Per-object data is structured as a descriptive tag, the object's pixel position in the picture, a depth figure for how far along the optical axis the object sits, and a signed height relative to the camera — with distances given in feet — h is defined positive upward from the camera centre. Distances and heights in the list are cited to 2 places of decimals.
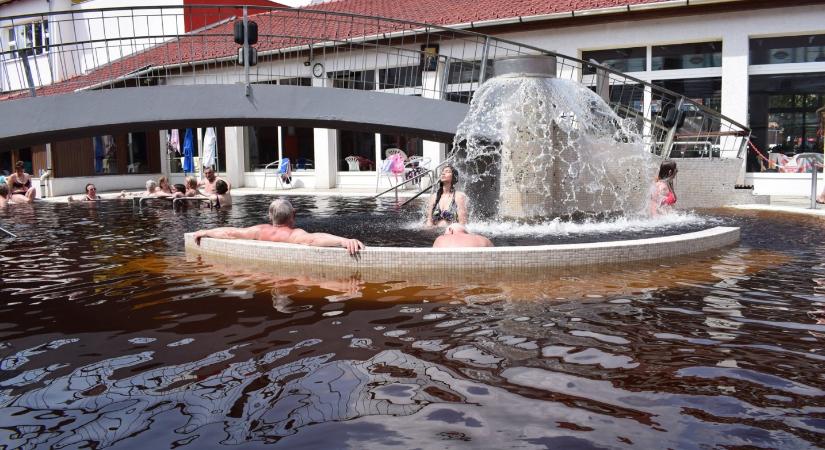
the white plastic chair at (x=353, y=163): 79.46 +0.68
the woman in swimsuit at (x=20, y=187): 64.54 -1.13
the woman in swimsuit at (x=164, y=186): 65.51 -1.25
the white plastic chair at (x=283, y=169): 81.20 +0.14
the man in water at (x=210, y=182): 60.54 -0.90
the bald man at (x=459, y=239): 26.09 -2.59
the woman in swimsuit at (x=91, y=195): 66.58 -2.01
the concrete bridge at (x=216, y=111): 36.29 +3.13
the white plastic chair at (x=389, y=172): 70.69 -0.33
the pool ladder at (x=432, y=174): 53.13 -0.48
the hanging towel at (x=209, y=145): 88.53 +3.23
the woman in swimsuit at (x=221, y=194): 55.06 -1.77
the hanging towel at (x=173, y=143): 97.45 +3.96
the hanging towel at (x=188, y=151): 94.32 +2.72
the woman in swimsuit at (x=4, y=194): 61.43 -1.70
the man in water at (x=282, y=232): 26.02 -2.38
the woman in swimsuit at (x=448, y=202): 32.27 -1.56
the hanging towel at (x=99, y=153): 94.12 +2.57
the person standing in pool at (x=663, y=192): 40.83 -1.56
